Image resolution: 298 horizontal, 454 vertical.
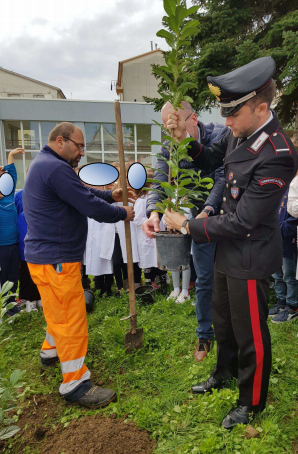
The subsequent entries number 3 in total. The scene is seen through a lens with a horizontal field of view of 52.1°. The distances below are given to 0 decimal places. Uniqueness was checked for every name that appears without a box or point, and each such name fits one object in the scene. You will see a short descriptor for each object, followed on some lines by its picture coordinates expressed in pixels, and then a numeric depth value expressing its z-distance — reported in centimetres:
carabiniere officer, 175
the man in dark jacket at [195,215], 263
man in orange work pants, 252
